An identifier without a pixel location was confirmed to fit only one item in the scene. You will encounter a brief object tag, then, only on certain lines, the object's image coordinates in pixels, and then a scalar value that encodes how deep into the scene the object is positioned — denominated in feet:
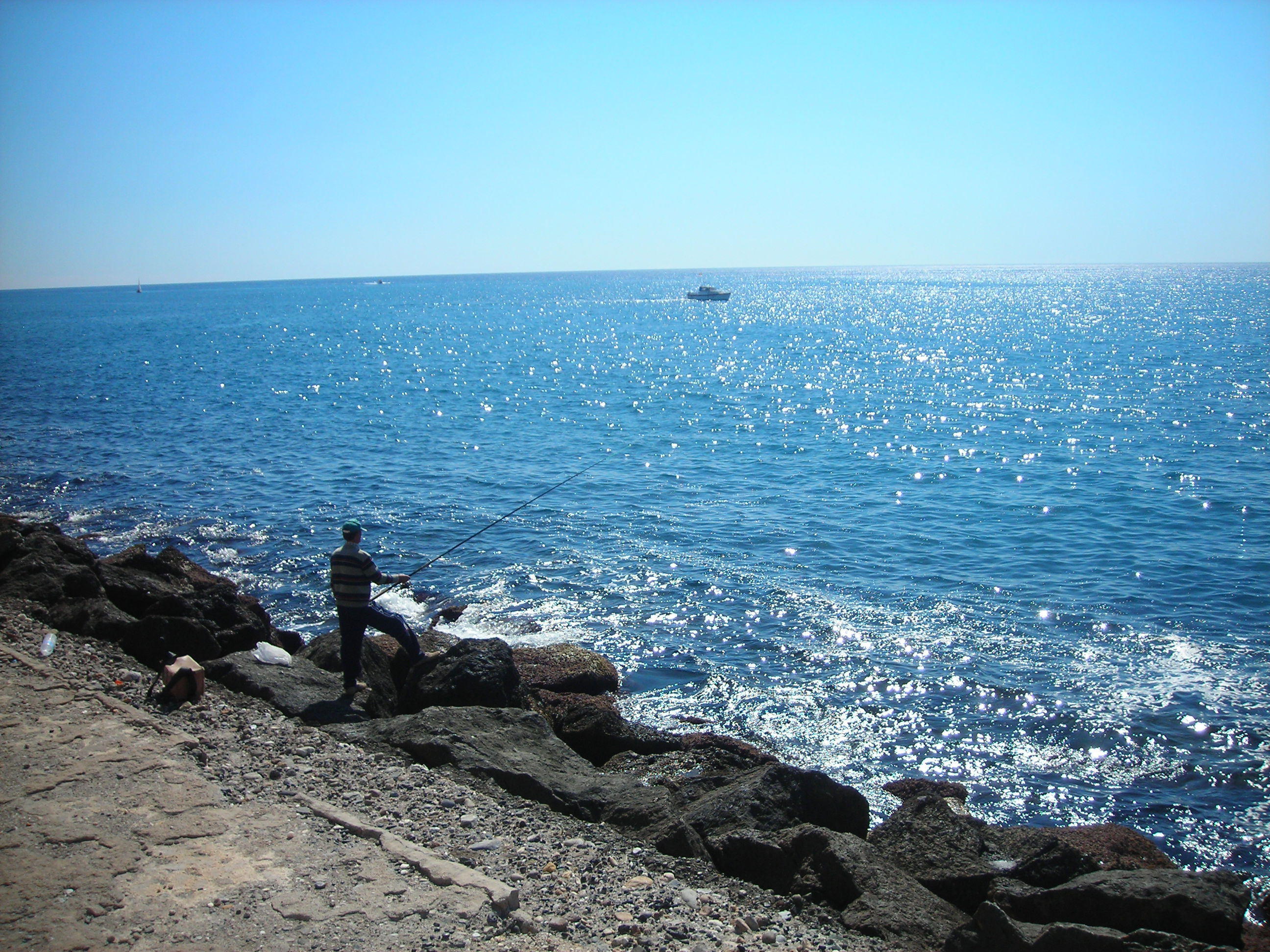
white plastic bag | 32.53
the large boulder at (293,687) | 29.25
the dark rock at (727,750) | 33.60
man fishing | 31.58
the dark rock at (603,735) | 34.45
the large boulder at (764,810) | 23.22
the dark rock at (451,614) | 51.60
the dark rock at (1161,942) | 18.49
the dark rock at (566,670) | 41.91
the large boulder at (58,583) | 34.35
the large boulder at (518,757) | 25.04
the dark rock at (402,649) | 37.22
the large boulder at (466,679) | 32.86
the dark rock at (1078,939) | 18.31
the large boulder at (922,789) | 34.01
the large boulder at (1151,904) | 20.56
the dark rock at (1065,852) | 23.65
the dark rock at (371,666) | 32.50
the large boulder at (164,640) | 32.53
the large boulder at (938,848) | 24.14
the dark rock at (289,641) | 42.39
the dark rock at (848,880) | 20.77
